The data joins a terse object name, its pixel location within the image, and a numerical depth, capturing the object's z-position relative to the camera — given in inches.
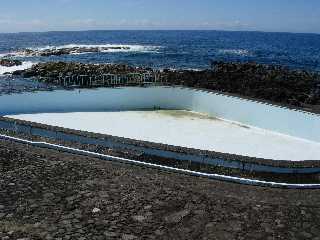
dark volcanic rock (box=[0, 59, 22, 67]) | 1474.8
